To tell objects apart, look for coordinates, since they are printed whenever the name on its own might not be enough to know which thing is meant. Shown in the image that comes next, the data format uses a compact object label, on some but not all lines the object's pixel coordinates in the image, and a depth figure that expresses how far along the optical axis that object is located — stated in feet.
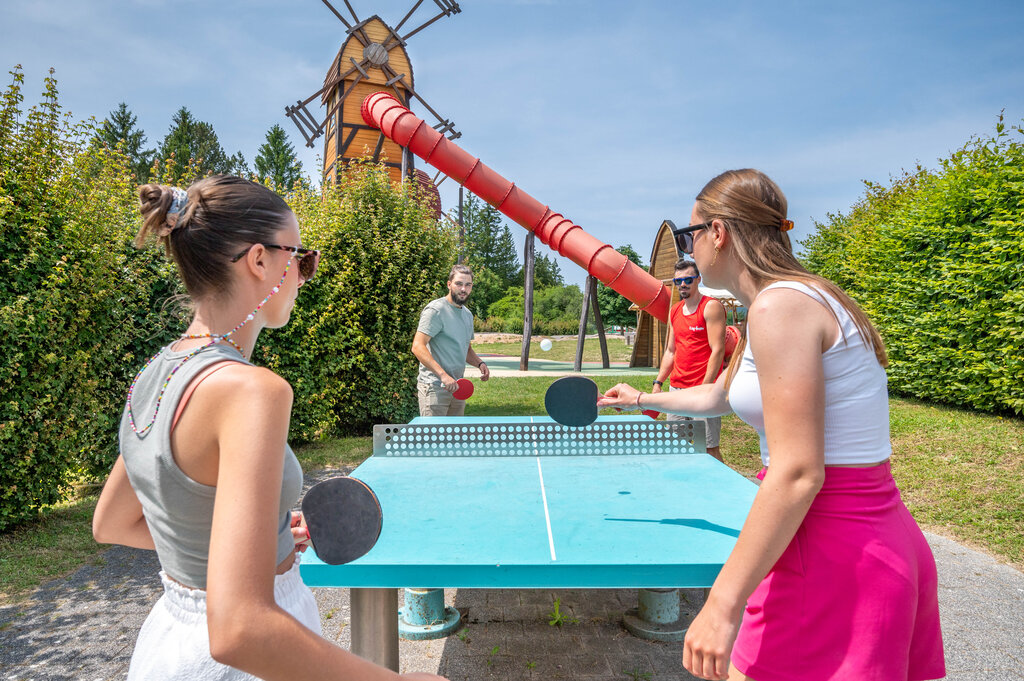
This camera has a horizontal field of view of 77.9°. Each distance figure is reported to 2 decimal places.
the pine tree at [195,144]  158.40
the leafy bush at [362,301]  30.73
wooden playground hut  60.18
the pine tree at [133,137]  162.57
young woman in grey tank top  2.79
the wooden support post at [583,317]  59.57
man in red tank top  17.93
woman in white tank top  4.45
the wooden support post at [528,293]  58.51
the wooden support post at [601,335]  65.00
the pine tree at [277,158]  172.65
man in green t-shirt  20.27
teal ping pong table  6.47
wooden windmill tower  69.62
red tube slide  45.52
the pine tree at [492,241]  212.64
